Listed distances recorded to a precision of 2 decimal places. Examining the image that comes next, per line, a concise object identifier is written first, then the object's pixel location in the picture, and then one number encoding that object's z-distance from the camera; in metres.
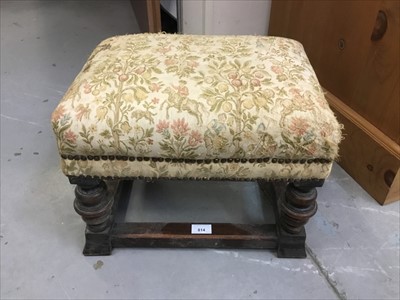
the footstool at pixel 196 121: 0.67
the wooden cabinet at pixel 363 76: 0.95
